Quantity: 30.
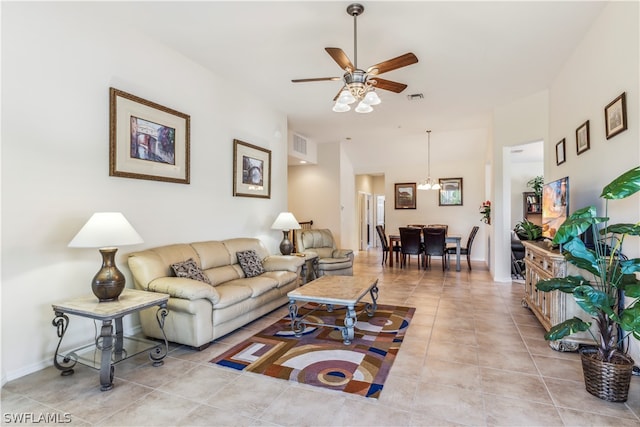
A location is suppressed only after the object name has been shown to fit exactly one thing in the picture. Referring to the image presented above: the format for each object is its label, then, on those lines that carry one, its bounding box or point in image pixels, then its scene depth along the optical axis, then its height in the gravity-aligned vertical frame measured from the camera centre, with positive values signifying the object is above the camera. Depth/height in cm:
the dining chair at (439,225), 861 -34
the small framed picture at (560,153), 418 +80
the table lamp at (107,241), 240 -21
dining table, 690 -70
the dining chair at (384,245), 772 -79
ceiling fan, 280 +127
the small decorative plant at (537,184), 828 +76
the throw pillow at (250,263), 410 -65
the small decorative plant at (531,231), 435 -25
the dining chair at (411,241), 706 -63
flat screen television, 333 +8
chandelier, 806 +88
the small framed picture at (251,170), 469 +69
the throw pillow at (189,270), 320 -58
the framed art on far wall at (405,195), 936 +54
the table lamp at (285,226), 511 -19
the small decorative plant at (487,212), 678 +2
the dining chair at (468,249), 708 -81
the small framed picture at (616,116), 259 +83
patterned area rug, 240 -125
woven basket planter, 204 -108
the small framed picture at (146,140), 304 +79
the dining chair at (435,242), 684 -63
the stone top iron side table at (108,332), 226 -91
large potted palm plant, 199 -54
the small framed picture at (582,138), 337 +82
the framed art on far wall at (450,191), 878 +61
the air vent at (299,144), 736 +166
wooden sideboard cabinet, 286 -86
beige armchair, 562 -73
